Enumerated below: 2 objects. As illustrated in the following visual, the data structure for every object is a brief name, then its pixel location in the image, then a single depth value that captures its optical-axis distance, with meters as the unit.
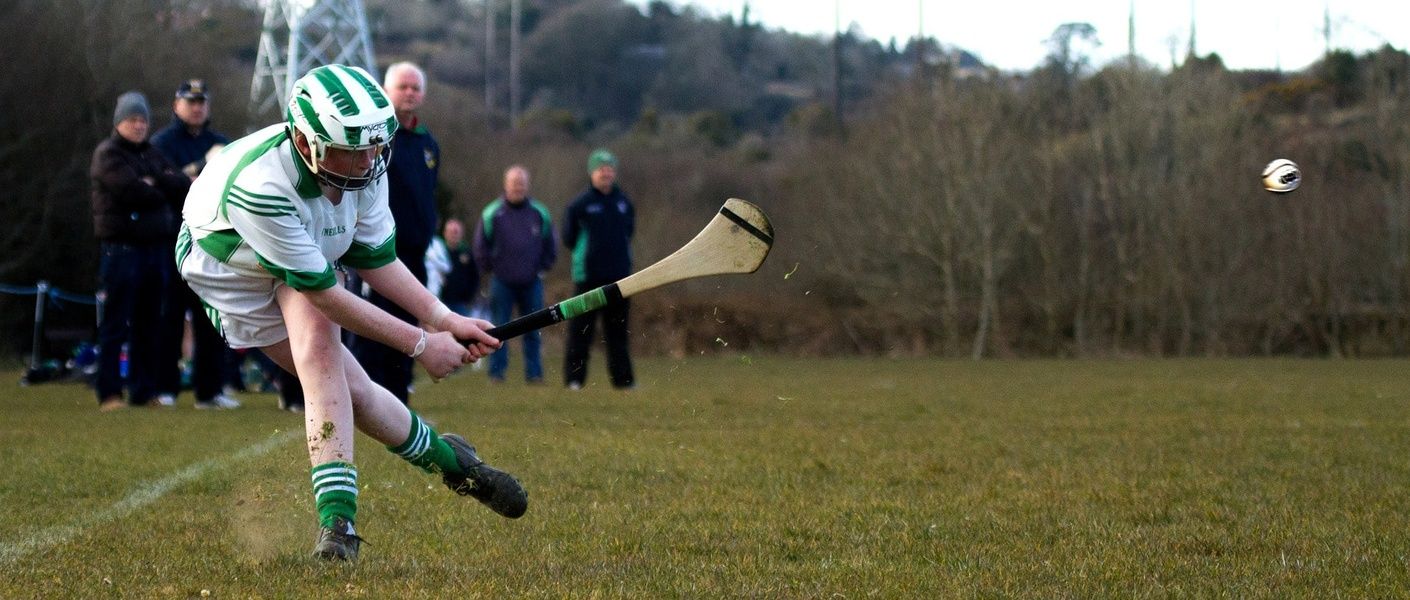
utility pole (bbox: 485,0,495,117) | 113.41
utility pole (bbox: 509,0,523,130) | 106.02
